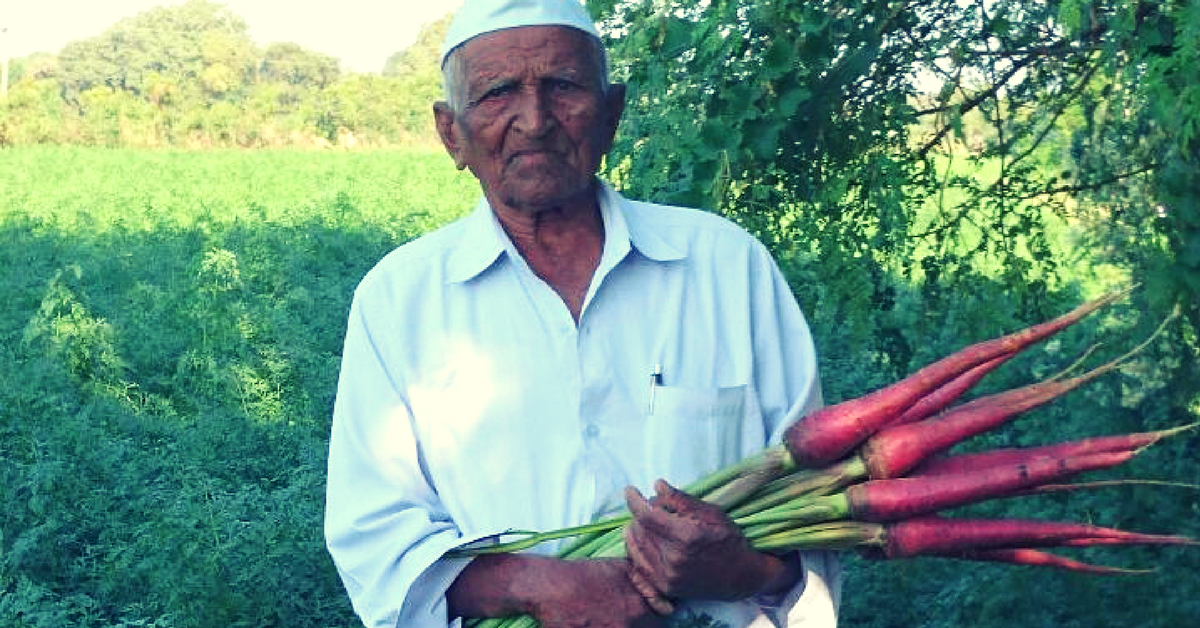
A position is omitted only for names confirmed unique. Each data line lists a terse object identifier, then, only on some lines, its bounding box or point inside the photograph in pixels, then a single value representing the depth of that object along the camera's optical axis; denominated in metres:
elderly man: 2.35
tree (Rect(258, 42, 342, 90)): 100.75
